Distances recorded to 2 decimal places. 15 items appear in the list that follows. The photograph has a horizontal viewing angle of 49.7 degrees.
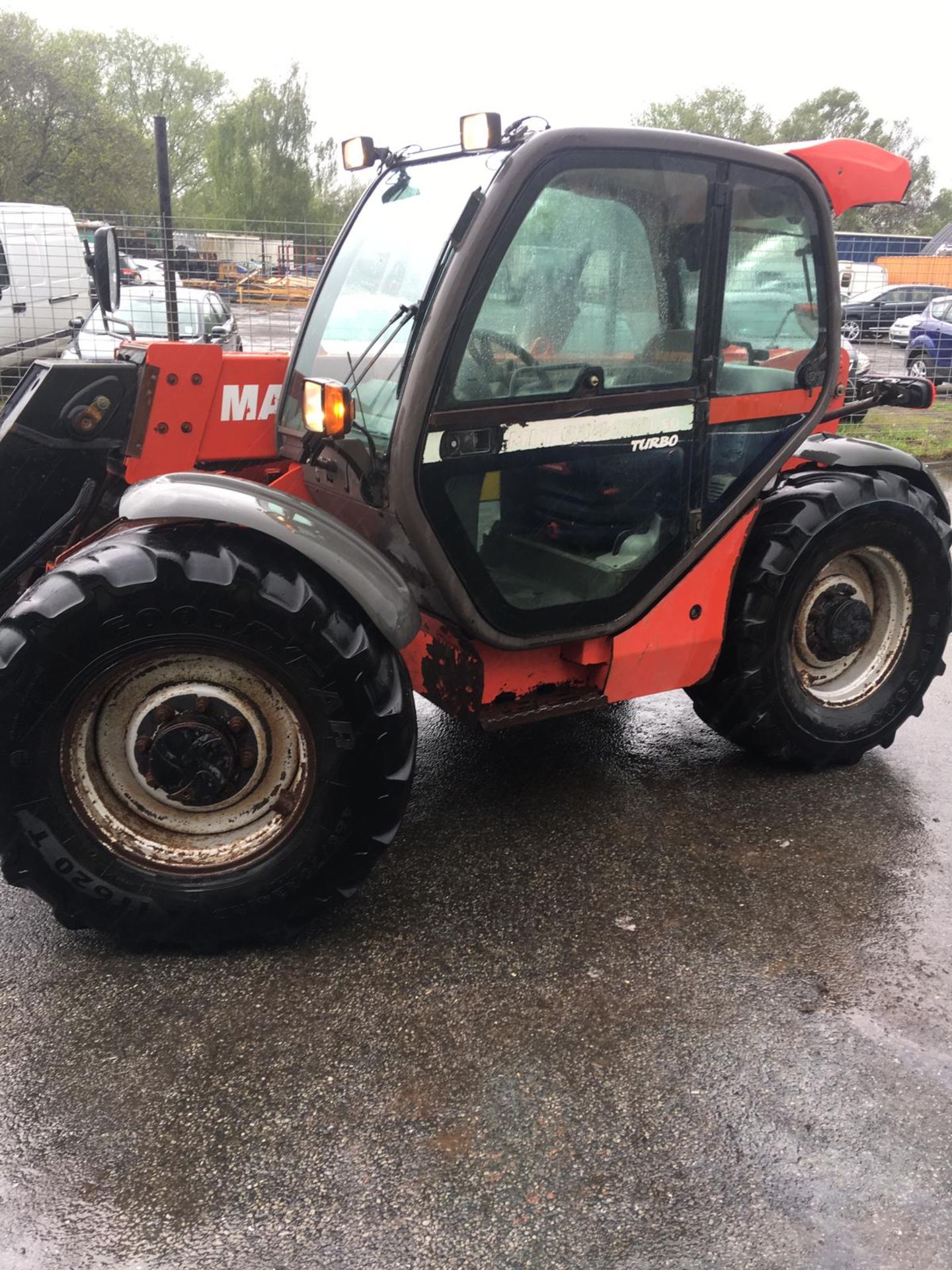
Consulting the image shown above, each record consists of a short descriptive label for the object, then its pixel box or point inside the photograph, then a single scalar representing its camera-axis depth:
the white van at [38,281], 10.19
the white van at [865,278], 15.95
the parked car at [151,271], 10.17
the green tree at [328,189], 41.22
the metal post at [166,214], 6.71
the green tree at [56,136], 31.39
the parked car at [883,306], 15.95
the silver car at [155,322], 8.98
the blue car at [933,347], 15.41
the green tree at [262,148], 45.16
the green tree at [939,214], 56.69
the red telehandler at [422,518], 2.62
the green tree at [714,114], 58.59
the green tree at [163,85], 67.00
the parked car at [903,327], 16.30
